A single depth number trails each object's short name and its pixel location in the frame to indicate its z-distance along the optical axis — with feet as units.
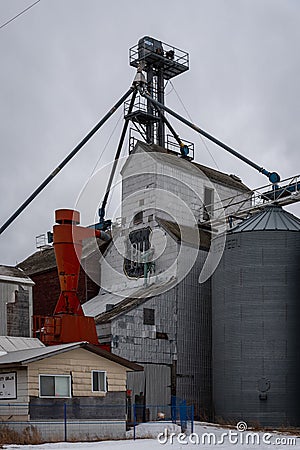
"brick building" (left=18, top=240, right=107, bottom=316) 168.96
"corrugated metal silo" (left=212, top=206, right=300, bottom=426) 129.29
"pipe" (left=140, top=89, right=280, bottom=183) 178.76
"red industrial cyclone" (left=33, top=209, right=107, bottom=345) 119.44
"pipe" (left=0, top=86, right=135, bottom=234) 177.27
